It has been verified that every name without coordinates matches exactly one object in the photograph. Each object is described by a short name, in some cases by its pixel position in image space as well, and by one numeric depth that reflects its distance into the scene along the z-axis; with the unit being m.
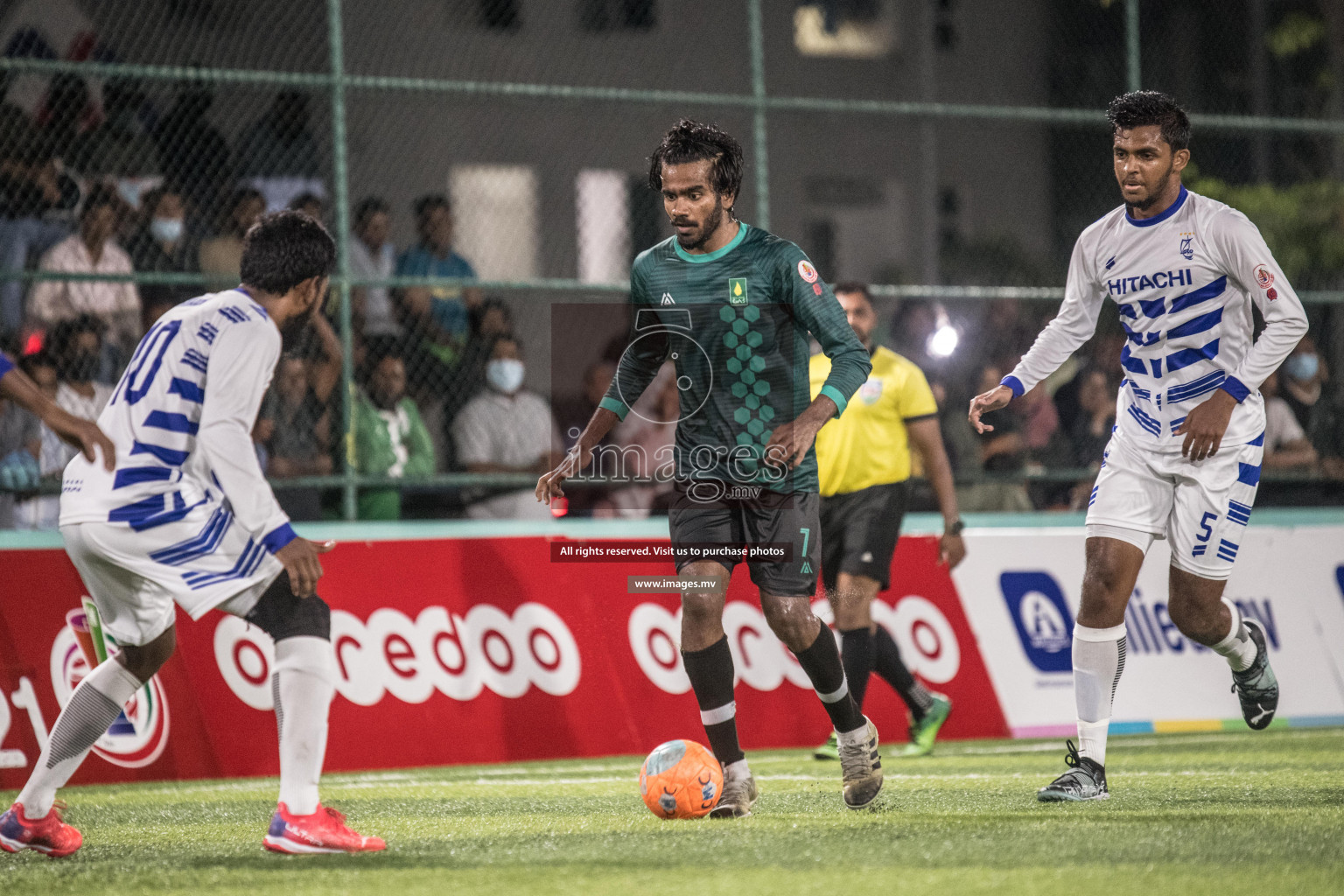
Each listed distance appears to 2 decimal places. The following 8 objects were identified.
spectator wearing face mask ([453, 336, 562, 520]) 20.17
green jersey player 11.88
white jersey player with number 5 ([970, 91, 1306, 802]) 12.60
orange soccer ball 11.84
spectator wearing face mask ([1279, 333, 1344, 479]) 23.00
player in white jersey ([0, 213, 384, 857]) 10.23
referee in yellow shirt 17.30
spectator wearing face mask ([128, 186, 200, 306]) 19.22
